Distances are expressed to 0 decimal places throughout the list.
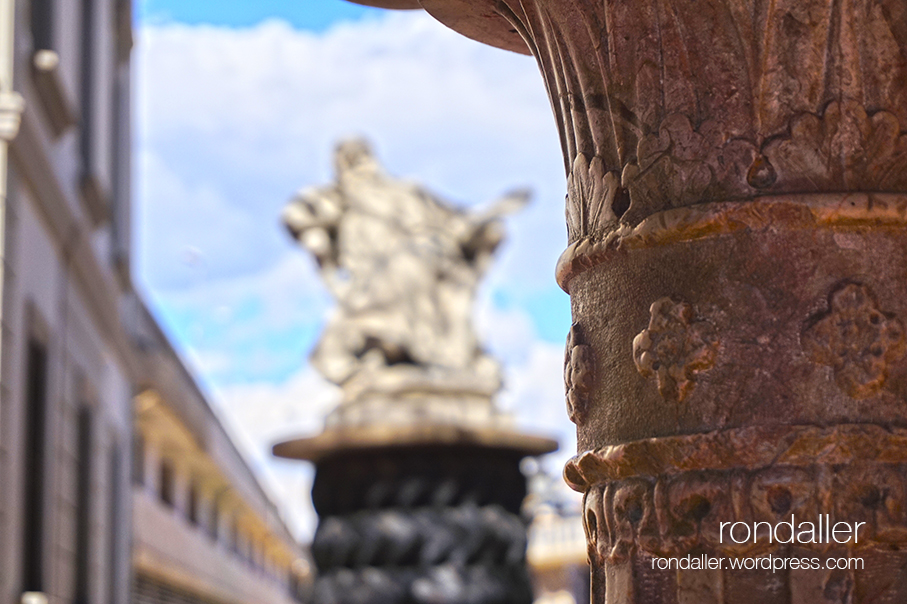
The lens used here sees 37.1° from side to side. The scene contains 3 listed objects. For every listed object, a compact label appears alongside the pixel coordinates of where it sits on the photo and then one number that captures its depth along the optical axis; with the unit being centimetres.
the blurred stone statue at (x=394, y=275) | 754
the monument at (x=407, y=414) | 591
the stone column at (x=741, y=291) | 147
